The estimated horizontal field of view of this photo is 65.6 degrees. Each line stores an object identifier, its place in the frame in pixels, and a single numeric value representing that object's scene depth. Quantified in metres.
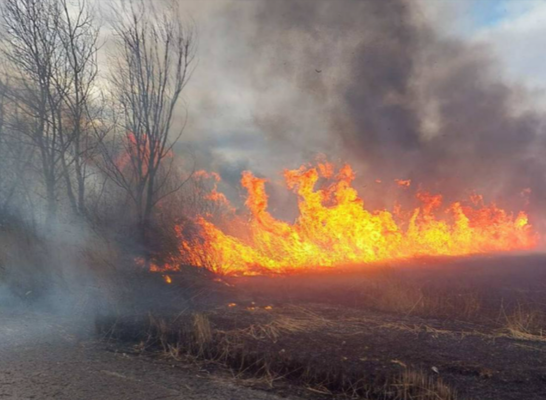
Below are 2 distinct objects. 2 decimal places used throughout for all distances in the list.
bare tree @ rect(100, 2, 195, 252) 10.17
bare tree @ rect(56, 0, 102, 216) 9.97
